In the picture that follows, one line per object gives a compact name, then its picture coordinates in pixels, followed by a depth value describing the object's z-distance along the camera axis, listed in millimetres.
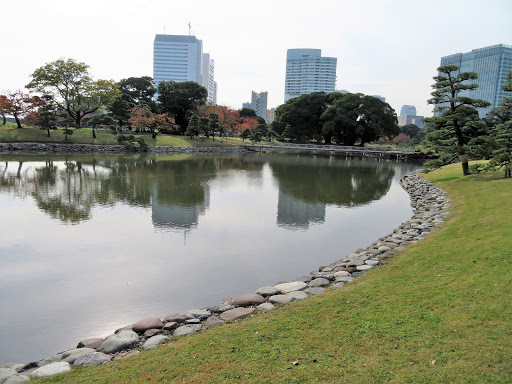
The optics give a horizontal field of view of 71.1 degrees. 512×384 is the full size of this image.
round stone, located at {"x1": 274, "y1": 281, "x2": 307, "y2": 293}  6512
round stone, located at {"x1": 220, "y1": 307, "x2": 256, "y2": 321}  5516
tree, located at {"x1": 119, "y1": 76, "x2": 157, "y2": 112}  61312
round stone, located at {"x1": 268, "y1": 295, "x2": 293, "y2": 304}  5958
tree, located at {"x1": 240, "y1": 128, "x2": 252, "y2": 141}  62091
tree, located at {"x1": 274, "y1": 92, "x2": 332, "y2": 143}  66500
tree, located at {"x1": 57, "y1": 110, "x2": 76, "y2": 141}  41281
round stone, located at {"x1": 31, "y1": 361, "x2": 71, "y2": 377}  4098
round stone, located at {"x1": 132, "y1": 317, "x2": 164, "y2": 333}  5316
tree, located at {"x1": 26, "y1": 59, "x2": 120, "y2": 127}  42719
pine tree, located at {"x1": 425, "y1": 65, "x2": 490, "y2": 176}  18797
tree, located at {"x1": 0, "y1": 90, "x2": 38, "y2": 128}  38656
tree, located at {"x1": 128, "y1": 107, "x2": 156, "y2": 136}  48500
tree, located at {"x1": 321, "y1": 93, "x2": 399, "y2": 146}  59688
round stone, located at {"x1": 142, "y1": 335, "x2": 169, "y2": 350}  4777
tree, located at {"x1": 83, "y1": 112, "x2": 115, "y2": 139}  42500
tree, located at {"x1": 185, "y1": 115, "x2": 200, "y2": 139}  53125
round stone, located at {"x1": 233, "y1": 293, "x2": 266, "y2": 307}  6059
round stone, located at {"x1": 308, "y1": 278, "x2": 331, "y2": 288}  6721
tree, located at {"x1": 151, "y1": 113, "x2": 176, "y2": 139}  50531
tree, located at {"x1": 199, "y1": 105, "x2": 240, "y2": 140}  62156
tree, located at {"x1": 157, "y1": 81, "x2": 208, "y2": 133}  58719
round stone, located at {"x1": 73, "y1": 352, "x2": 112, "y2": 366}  4367
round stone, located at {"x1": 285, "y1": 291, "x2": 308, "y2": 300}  6086
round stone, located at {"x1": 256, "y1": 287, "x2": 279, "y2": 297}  6410
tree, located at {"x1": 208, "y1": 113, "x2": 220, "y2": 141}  54156
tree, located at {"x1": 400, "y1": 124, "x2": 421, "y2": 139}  104025
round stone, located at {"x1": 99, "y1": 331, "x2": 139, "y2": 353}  4742
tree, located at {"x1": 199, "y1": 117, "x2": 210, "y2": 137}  53594
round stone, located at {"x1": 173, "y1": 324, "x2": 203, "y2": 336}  5133
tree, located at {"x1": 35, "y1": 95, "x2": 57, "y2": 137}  39562
